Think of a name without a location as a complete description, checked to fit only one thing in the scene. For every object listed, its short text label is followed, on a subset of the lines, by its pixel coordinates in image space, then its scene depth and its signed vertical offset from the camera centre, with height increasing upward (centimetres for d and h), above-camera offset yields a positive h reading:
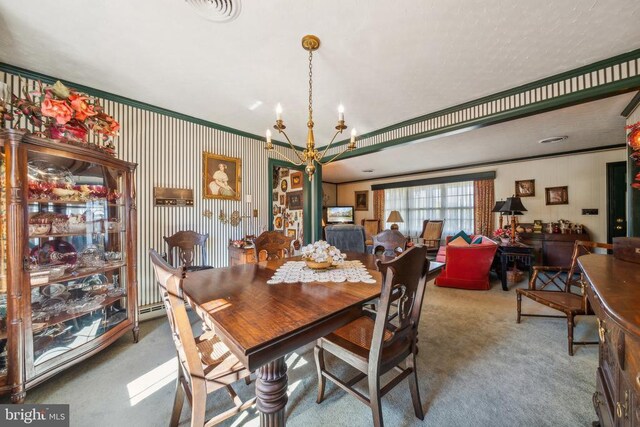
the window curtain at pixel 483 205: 548 +13
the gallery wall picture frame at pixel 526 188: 500 +49
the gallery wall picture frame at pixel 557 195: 467 +29
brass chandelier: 167 +65
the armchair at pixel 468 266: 338 -85
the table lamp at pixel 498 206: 481 +9
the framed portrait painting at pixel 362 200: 784 +39
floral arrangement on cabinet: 151 +71
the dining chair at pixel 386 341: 105 -74
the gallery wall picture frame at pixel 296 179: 456 +67
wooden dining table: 84 -45
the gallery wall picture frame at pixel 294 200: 456 +25
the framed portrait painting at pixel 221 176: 316 +52
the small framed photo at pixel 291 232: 467 -40
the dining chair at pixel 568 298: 195 -83
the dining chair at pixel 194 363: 93 -76
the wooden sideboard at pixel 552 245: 429 -69
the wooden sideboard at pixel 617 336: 56 -35
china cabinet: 142 -32
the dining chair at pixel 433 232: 586 -56
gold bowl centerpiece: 170 -32
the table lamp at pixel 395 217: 682 -17
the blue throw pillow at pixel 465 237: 388 -45
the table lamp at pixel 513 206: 413 +7
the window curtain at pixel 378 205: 739 +21
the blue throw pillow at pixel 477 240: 380 -50
